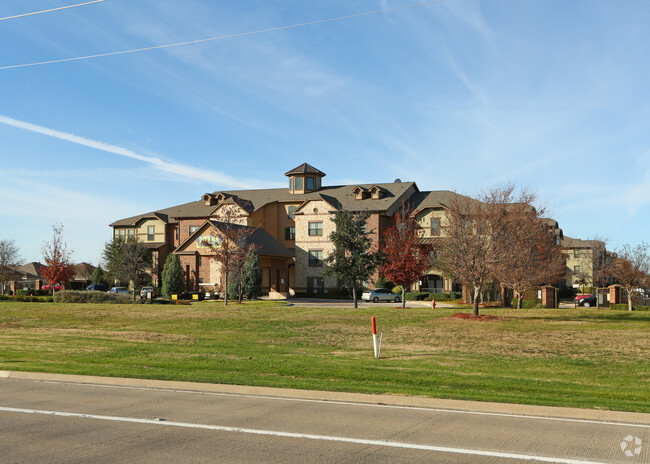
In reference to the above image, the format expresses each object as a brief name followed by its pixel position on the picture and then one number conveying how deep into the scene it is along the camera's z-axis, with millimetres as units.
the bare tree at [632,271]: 45175
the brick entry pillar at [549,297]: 40875
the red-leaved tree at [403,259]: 40875
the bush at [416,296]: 57406
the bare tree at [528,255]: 32844
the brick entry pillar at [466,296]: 50812
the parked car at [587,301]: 50438
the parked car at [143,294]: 56638
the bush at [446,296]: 56219
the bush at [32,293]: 60259
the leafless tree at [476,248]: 29141
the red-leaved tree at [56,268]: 60312
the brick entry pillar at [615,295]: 42344
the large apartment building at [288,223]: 60938
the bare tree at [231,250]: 46031
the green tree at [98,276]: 80444
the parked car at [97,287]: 71112
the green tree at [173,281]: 57469
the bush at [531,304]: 41281
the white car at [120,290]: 67100
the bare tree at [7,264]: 87744
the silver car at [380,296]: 57531
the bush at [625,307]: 38469
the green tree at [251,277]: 51381
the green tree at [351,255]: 42188
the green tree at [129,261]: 69188
